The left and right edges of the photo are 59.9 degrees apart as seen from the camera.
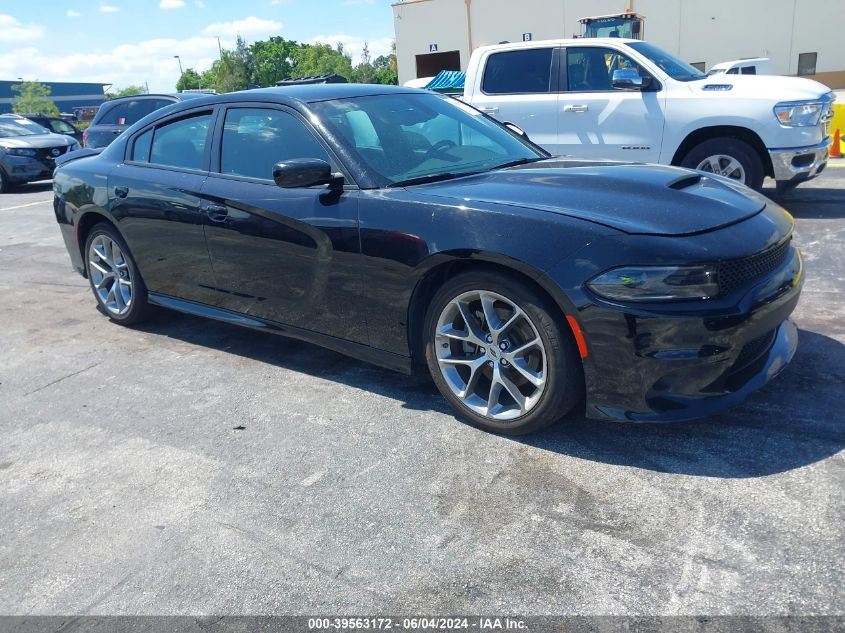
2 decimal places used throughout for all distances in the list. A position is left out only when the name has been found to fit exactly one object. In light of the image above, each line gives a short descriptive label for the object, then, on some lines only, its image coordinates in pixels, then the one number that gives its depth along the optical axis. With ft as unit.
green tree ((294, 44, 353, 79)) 335.06
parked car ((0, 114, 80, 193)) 50.34
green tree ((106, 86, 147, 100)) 562.87
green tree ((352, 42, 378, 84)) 314.06
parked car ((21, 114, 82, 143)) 61.57
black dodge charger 9.51
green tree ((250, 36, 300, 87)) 318.92
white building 115.55
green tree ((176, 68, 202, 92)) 460.14
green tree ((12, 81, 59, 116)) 285.43
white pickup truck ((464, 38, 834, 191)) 24.26
